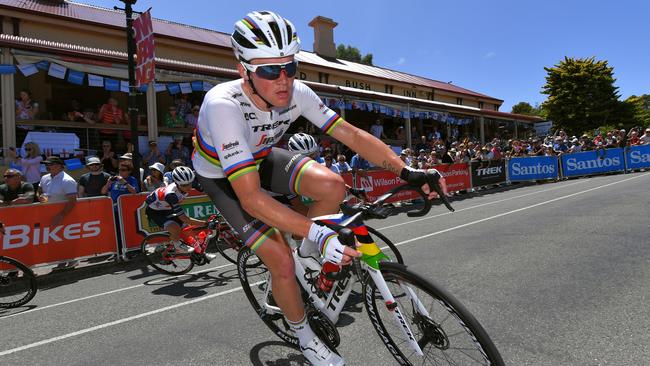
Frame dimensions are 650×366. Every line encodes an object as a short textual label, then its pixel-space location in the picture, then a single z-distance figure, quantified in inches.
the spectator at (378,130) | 816.9
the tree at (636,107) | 1926.2
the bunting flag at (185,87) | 507.2
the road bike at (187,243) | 267.4
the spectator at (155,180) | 362.3
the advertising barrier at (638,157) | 774.5
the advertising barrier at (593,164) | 786.8
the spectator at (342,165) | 516.8
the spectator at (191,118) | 575.5
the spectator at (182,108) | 565.0
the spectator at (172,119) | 549.6
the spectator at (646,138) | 779.0
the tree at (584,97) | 1854.1
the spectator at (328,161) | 484.8
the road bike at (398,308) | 79.0
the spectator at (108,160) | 434.6
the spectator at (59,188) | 288.9
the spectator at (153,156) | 461.4
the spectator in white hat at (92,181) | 327.0
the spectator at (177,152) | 492.7
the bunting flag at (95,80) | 444.6
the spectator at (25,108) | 432.1
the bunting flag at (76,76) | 425.1
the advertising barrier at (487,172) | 694.5
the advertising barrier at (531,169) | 760.3
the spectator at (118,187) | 329.4
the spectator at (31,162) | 378.0
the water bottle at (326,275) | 98.8
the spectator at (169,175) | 310.7
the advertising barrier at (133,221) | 315.6
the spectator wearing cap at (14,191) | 291.3
